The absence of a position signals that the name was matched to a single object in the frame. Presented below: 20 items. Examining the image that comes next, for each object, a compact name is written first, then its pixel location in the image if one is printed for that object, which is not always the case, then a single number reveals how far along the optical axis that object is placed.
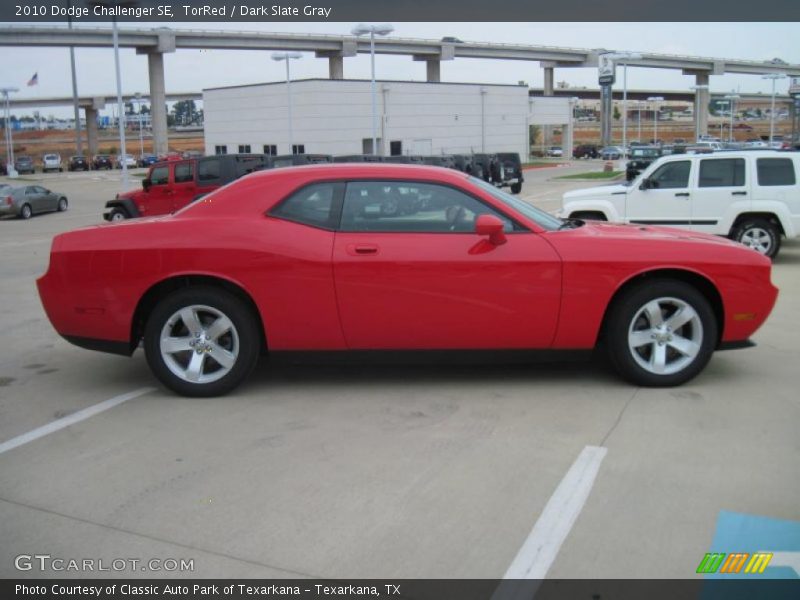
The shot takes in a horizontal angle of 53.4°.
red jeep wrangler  20.17
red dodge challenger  5.57
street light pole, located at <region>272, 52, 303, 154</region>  43.25
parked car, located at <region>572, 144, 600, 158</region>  96.81
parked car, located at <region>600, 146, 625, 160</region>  78.63
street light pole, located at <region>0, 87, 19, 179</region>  69.62
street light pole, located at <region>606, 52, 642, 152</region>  52.33
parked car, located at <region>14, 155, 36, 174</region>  74.00
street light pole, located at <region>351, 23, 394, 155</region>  32.03
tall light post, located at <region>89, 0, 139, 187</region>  30.81
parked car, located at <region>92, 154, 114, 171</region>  80.94
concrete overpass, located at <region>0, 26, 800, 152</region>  69.50
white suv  12.08
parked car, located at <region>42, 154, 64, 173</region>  77.25
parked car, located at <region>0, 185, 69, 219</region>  26.77
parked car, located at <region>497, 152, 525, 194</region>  33.88
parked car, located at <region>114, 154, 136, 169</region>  85.61
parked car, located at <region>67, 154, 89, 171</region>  78.19
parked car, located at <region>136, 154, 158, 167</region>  79.98
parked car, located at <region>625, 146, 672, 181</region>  34.60
